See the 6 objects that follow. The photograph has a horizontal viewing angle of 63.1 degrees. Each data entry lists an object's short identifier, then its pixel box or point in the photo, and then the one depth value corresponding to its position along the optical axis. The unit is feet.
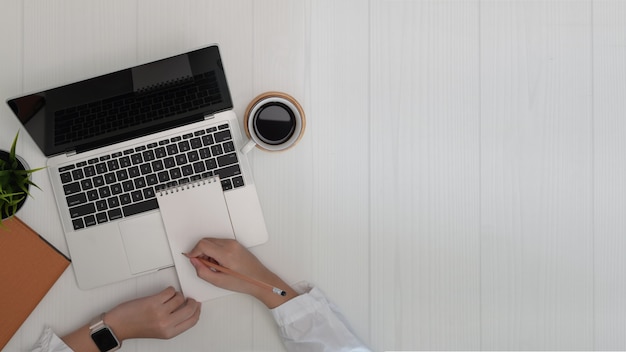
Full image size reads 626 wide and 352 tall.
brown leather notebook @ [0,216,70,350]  2.84
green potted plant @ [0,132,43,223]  2.71
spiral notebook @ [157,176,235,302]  2.85
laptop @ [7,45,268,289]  2.83
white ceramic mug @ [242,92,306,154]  2.79
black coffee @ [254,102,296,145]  2.81
